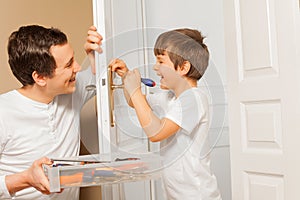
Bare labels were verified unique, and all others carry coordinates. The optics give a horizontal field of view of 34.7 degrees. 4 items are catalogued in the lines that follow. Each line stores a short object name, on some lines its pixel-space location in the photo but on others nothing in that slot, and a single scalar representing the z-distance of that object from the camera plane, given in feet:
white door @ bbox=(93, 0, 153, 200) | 4.47
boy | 4.31
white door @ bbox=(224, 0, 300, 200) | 5.92
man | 5.91
